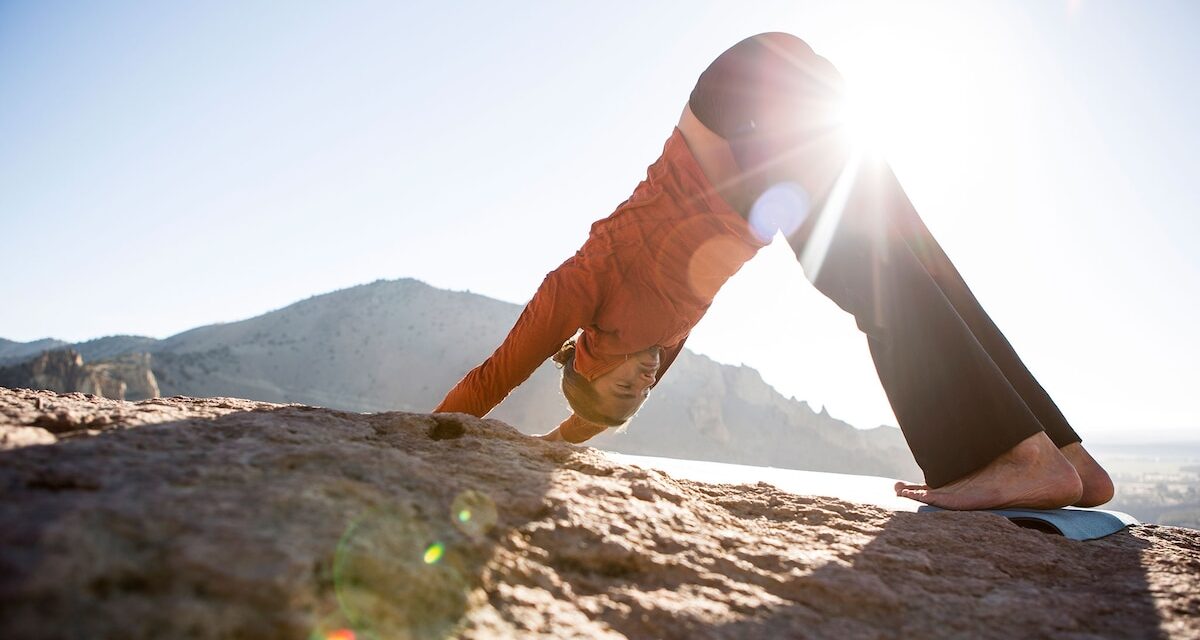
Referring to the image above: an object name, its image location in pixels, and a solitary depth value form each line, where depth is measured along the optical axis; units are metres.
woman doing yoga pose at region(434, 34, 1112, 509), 1.22
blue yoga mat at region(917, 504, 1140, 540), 1.06
